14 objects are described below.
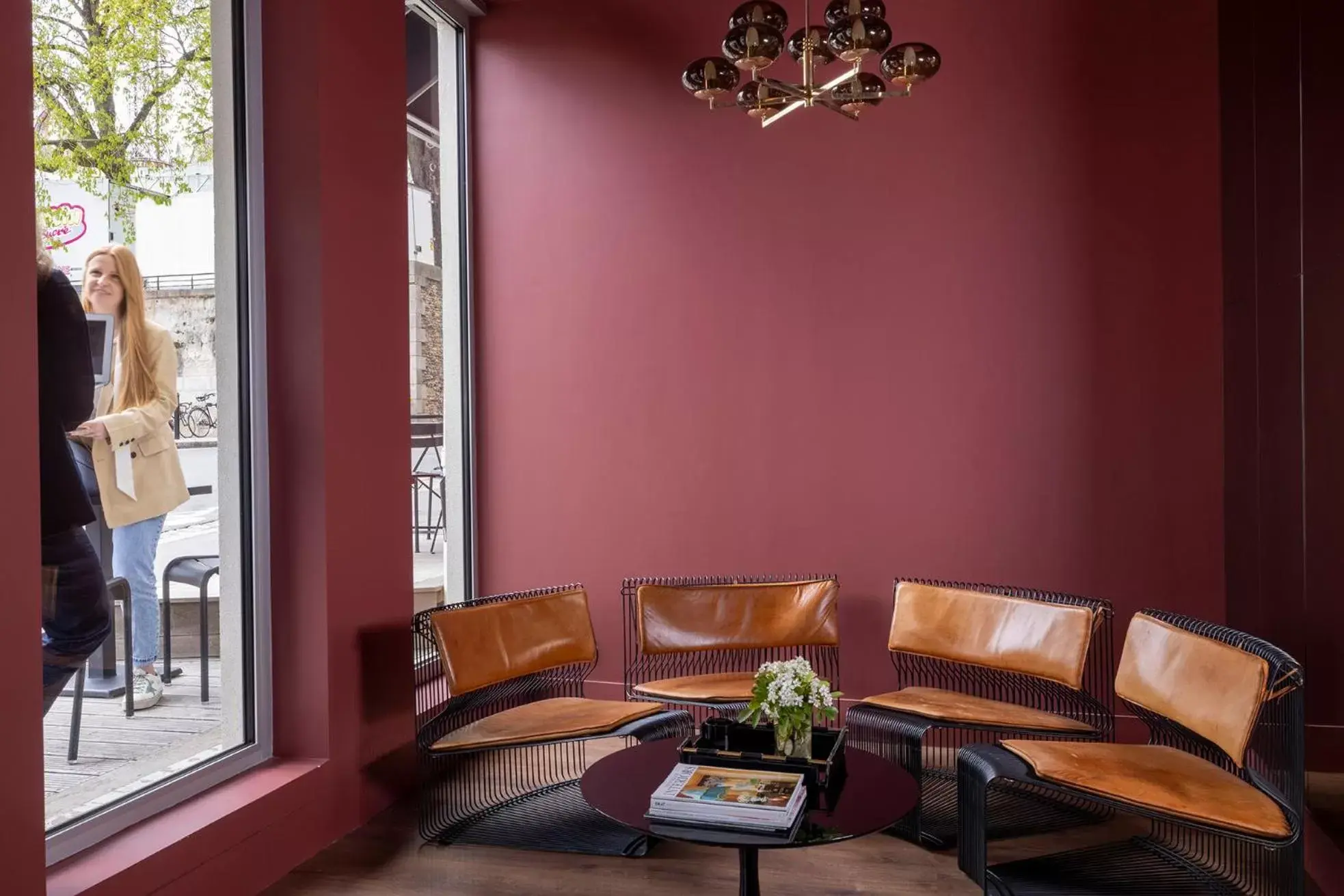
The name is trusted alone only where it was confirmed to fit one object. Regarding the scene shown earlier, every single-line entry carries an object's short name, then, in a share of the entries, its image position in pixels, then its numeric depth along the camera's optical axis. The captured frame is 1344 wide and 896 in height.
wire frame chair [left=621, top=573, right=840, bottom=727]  4.52
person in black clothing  2.62
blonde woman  2.86
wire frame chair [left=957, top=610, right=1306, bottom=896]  2.65
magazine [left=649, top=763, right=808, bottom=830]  2.50
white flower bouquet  2.90
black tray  2.83
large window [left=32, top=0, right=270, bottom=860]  2.72
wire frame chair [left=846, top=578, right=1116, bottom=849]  3.52
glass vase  2.93
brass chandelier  2.94
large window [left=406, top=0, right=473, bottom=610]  4.59
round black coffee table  2.46
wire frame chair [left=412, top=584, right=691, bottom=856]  3.49
